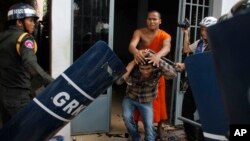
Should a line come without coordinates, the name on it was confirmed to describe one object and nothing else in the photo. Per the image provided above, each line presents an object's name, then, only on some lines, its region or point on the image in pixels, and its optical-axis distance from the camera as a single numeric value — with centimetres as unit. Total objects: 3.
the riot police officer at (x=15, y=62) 301
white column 423
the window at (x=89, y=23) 452
